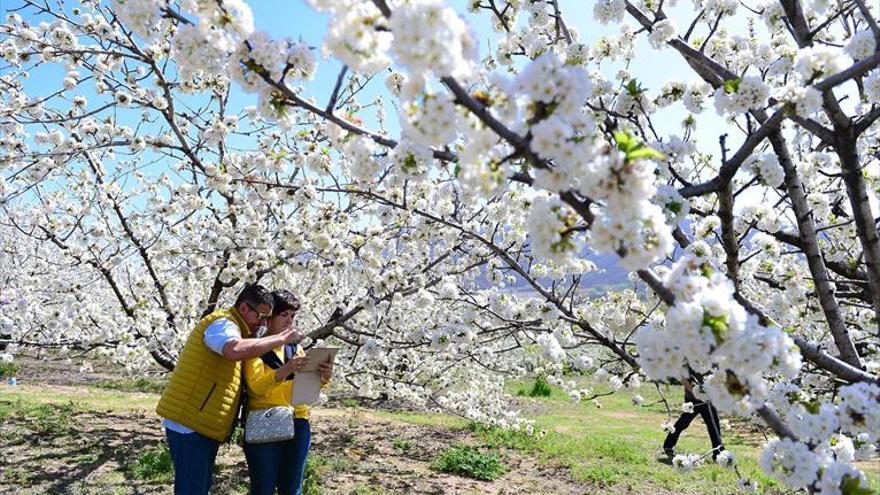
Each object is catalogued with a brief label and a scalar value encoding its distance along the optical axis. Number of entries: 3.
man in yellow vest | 3.46
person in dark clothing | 8.99
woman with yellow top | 3.74
